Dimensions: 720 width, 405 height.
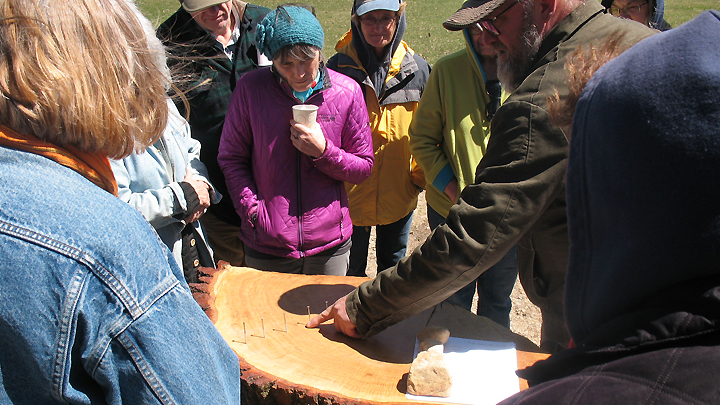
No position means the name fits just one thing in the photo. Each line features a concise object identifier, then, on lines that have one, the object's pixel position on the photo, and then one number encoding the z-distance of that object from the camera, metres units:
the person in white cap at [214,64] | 2.79
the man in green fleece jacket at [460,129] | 2.63
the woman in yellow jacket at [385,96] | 2.99
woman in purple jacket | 2.40
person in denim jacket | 0.76
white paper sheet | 1.52
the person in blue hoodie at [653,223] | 0.64
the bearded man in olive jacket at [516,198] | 1.48
